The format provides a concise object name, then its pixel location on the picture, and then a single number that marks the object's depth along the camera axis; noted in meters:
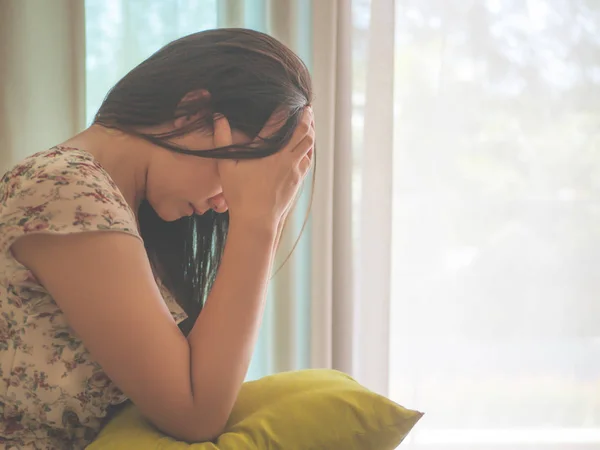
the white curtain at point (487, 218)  1.74
